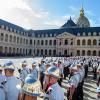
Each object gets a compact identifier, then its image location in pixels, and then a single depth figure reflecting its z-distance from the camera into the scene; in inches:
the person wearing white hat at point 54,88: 69.3
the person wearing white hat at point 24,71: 149.2
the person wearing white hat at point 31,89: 58.0
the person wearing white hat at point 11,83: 79.9
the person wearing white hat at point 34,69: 160.0
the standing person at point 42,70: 199.8
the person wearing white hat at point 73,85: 118.7
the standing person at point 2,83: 66.7
